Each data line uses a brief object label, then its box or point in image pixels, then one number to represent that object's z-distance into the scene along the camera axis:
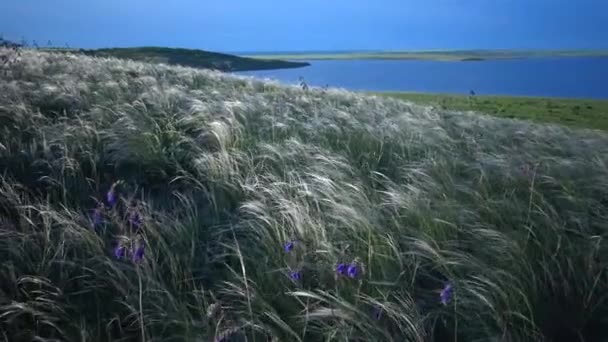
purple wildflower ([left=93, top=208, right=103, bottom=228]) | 2.84
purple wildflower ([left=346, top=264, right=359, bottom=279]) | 2.05
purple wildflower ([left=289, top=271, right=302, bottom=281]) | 2.29
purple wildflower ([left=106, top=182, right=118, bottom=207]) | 2.78
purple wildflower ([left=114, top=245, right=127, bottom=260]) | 2.27
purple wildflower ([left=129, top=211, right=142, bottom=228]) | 2.60
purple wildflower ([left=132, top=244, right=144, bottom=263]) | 2.19
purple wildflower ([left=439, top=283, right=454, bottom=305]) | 2.00
